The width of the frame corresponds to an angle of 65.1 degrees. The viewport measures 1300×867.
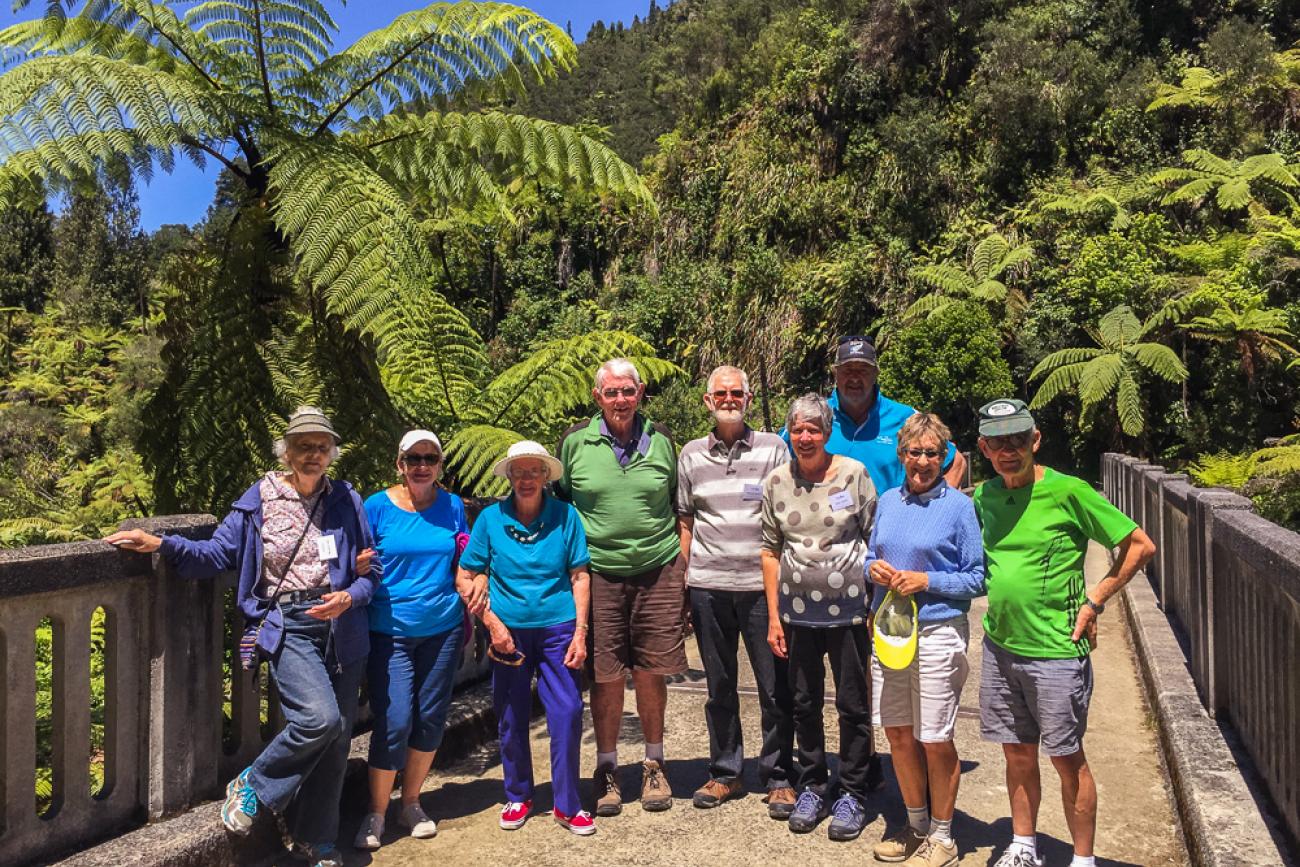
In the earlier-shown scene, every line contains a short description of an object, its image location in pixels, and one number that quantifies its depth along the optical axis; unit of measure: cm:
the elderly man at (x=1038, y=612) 375
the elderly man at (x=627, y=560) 484
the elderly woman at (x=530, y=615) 461
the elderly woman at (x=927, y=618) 406
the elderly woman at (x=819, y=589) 445
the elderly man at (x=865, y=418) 490
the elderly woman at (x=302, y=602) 392
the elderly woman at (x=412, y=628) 444
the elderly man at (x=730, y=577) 480
